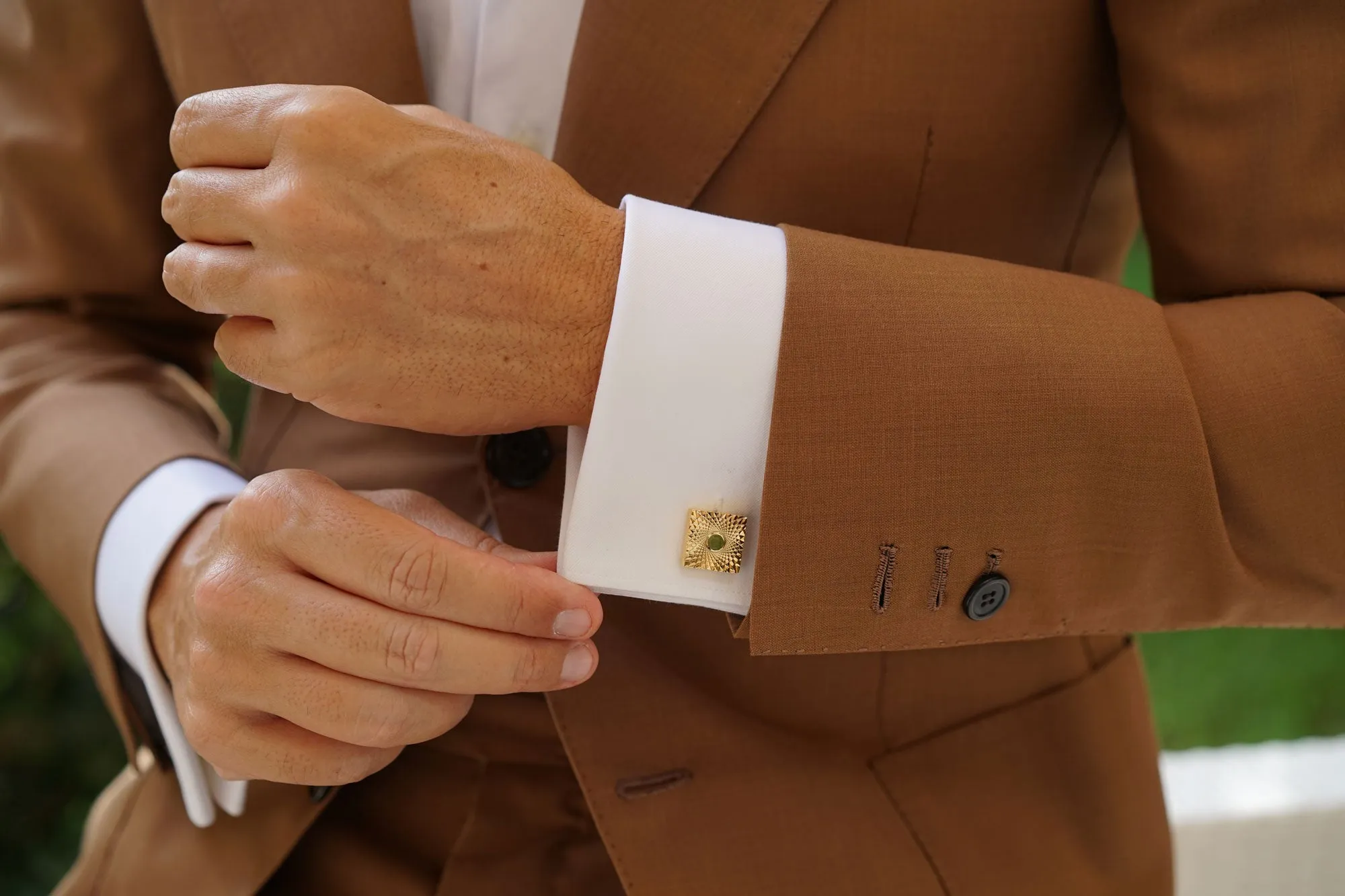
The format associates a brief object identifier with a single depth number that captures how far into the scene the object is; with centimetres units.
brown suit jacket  59
